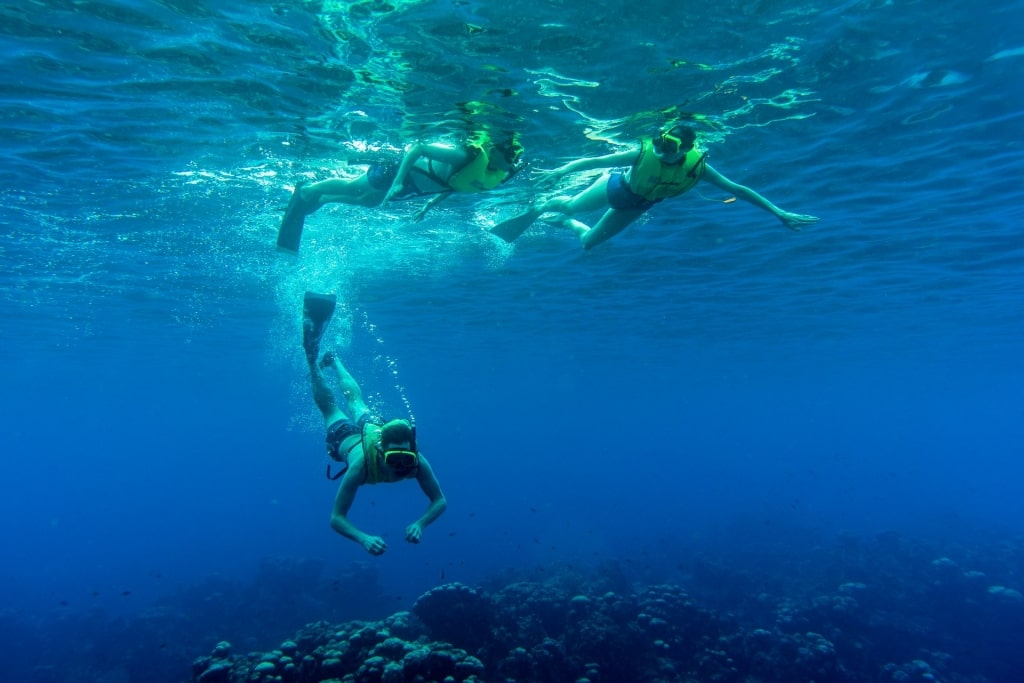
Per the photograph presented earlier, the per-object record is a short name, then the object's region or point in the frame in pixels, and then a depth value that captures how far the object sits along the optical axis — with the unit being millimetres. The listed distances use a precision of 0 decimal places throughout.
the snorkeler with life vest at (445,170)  7504
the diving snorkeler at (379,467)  5551
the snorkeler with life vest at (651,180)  6498
